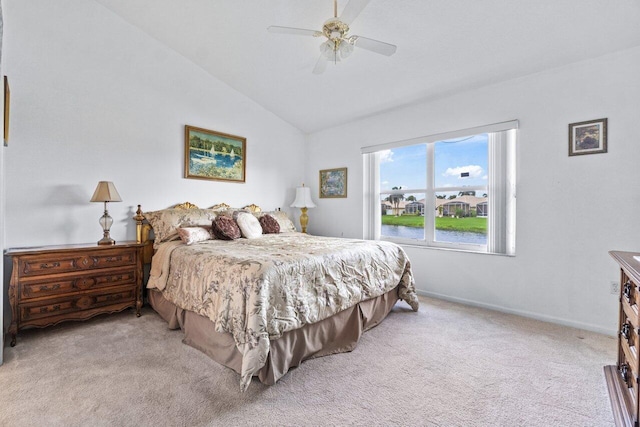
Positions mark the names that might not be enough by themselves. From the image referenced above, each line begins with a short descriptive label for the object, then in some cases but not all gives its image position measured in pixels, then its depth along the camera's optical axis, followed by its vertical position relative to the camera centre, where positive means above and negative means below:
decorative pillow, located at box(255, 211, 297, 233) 4.13 -0.10
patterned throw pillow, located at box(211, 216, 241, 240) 3.13 -0.18
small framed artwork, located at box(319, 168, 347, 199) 4.60 +0.51
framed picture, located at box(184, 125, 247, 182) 3.75 +0.81
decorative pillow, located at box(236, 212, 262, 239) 3.36 -0.15
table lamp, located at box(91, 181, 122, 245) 2.85 +0.14
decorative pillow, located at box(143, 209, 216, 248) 3.12 -0.10
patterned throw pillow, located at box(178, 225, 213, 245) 2.90 -0.23
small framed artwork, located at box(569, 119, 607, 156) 2.54 +0.71
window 3.14 +0.31
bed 1.78 -0.59
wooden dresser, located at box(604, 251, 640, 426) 1.29 -0.72
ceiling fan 1.96 +1.34
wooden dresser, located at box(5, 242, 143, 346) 2.34 -0.64
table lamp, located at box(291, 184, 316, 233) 4.75 +0.19
